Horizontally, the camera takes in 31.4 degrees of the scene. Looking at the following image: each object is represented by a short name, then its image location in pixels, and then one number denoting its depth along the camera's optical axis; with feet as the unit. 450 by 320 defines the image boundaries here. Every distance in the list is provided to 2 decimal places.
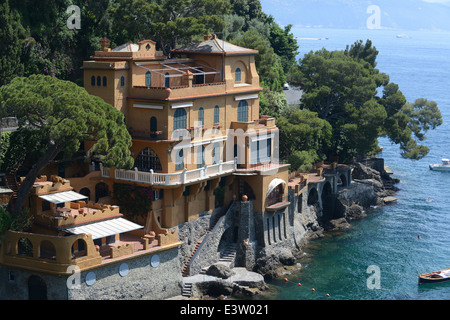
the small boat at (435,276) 228.22
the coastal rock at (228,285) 203.31
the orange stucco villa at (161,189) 177.78
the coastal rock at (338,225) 275.34
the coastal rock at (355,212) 289.74
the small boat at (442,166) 391.65
